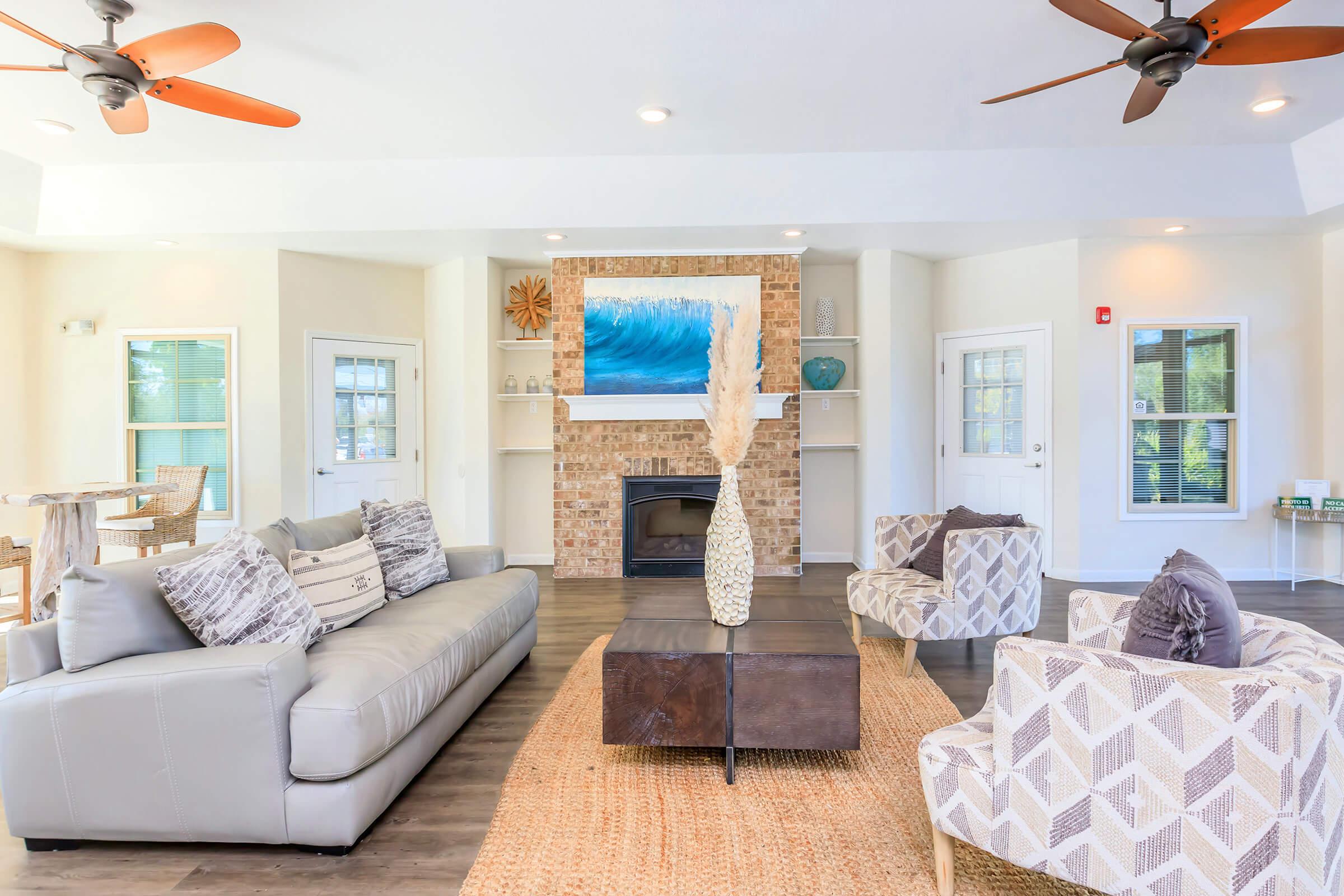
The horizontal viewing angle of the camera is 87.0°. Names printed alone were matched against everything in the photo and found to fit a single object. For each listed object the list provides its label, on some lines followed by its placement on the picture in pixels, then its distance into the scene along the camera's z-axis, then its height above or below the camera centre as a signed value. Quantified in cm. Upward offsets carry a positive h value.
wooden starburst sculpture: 610 +117
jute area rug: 177 -111
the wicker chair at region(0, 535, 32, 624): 379 -64
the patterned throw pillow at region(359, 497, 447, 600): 312 -48
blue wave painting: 557 +86
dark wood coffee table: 228 -83
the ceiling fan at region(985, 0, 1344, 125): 259 +152
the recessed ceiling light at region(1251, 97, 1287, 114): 395 +186
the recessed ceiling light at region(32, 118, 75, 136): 411 +186
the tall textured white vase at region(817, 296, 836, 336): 601 +104
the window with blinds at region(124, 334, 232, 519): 561 +29
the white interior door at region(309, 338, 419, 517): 582 +15
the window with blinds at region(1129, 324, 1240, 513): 531 +14
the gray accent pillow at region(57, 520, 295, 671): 190 -49
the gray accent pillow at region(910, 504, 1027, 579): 343 -44
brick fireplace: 561 -8
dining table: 391 -54
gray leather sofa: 183 -77
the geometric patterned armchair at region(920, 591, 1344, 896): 133 -68
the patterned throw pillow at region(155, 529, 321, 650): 205 -47
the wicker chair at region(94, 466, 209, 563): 475 -54
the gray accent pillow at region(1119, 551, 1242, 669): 149 -40
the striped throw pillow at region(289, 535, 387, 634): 260 -54
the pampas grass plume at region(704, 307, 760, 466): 241 +19
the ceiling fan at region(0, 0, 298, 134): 266 +150
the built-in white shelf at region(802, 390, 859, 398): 586 +38
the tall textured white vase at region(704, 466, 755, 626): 258 -44
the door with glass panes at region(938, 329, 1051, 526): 555 +11
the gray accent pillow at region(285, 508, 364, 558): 294 -40
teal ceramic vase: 597 +56
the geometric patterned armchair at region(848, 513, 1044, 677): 311 -70
